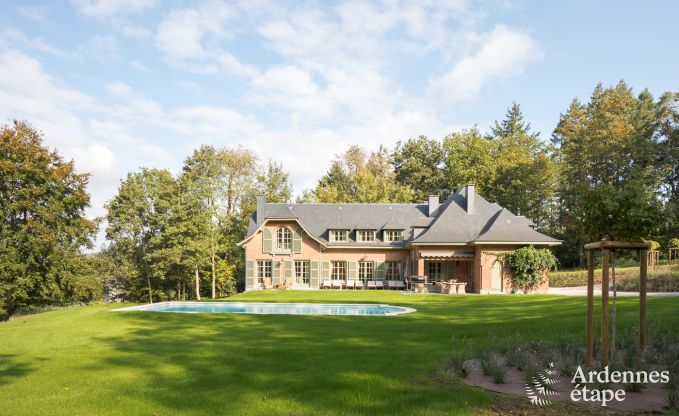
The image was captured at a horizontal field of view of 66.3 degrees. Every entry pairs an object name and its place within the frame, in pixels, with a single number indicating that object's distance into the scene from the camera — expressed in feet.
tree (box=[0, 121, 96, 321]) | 82.12
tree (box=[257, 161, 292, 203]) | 147.95
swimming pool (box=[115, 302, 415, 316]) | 58.49
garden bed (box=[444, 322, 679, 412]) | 18.37
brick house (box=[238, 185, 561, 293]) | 97.04
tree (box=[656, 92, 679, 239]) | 121.19
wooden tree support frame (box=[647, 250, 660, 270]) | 82.73
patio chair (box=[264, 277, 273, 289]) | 105.75
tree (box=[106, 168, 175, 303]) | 120.67
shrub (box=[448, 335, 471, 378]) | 22.03
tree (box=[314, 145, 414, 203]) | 144.77
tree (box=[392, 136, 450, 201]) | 156.87
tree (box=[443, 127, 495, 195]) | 141.79
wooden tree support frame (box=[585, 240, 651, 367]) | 21.61
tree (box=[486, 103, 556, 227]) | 135.44
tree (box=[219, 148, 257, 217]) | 142.92
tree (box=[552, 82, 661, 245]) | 123.13
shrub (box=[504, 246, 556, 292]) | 86.79
